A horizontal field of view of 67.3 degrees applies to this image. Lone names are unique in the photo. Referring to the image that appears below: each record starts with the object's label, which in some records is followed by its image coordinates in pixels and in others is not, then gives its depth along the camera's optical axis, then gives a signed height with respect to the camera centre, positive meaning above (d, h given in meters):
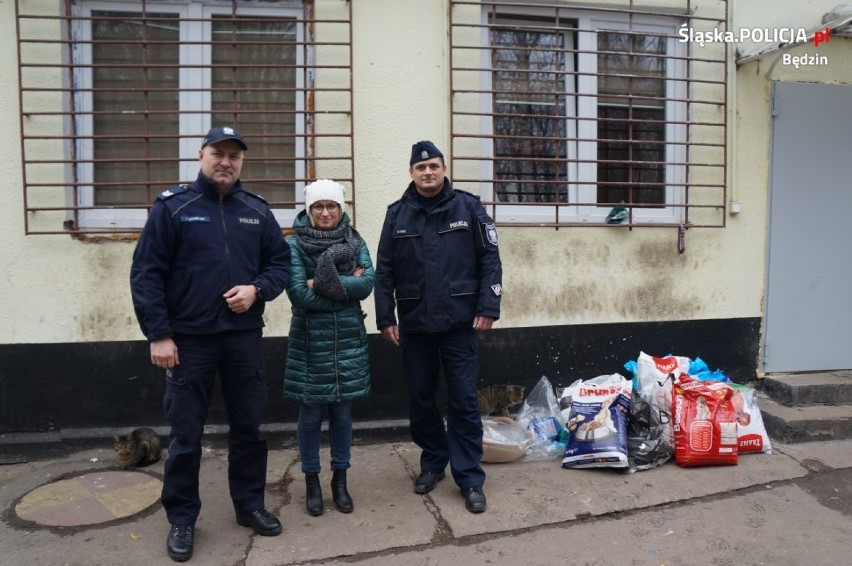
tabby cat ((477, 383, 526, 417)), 4.63 -1.19
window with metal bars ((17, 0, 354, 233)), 4.25 +0.91
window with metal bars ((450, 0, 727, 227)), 4.66 +0.92
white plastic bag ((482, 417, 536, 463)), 4.07 -1.33
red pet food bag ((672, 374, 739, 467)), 3.96 -1.20
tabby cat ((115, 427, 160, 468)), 4.02 -1.37
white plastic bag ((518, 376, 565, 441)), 4.36 -1.27
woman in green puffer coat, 3.30 -0.48
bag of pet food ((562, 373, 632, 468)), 3.90 -1.19
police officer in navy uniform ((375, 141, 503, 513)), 3.48 -0.32
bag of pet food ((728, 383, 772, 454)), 4.18 -1.27
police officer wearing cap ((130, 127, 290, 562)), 2.88 -0.32
